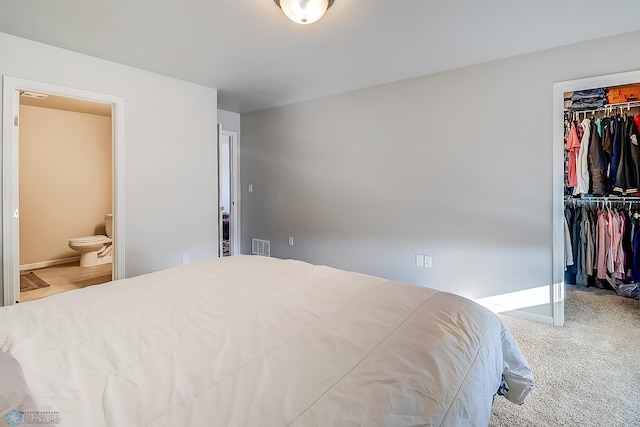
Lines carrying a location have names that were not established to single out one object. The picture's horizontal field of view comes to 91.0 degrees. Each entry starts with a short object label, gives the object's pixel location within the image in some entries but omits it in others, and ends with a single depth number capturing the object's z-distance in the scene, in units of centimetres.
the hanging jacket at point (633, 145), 300
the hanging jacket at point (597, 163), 320
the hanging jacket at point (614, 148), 308
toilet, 450
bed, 73
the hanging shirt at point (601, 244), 332
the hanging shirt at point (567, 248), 352
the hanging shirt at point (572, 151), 335
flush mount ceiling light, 183
